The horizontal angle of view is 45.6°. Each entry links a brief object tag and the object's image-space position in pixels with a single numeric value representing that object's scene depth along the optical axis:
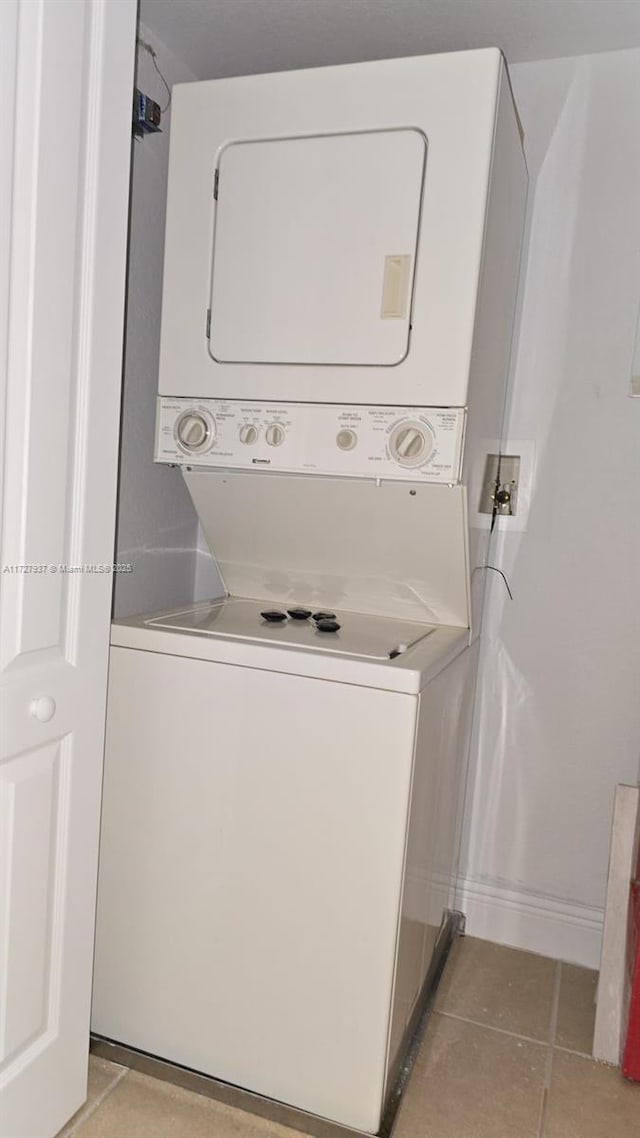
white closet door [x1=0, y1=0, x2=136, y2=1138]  1.15
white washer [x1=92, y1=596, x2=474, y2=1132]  1.39
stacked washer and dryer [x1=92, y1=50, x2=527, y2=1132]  1.42
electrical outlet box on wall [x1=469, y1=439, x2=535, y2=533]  2.08
